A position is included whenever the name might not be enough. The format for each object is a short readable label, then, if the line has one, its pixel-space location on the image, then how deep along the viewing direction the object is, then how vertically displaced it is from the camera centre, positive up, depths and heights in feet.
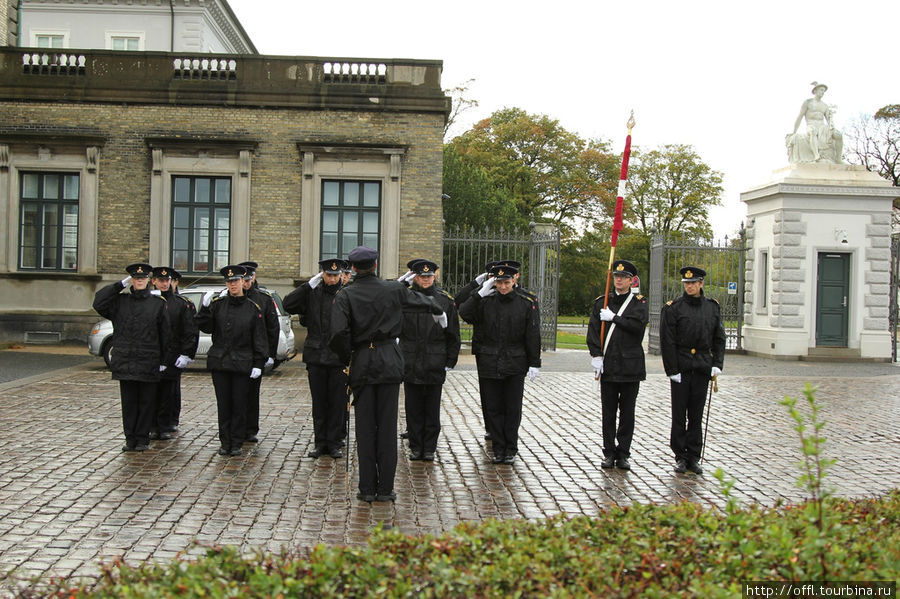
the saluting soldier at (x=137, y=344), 29.37 -2.36
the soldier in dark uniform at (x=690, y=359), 27.58 -2.17
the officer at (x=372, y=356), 23.22 -2.01
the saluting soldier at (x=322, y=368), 29.14 -2.97
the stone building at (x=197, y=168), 67.97 +9.05
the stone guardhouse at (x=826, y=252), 70.90 +3.91
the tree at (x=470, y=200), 130.21 +13.56
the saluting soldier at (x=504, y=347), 28.70 -2.03
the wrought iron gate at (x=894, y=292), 71.36 +0.65
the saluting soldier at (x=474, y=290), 29.87 -0.15
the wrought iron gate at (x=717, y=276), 75.41 +1.66
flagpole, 28.32 +2.94
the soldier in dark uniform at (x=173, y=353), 31.27 -2.77
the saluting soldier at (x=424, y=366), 28.81 -2.76
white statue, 73.15 +14.02
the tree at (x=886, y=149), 164.66 +29.51
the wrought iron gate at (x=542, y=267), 69.87 +1.84
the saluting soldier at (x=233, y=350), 29.09 -2.48
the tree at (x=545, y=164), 173.99 +26.23
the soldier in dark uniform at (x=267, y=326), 31.14 -1.71
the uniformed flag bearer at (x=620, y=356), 27.73 -2.15
